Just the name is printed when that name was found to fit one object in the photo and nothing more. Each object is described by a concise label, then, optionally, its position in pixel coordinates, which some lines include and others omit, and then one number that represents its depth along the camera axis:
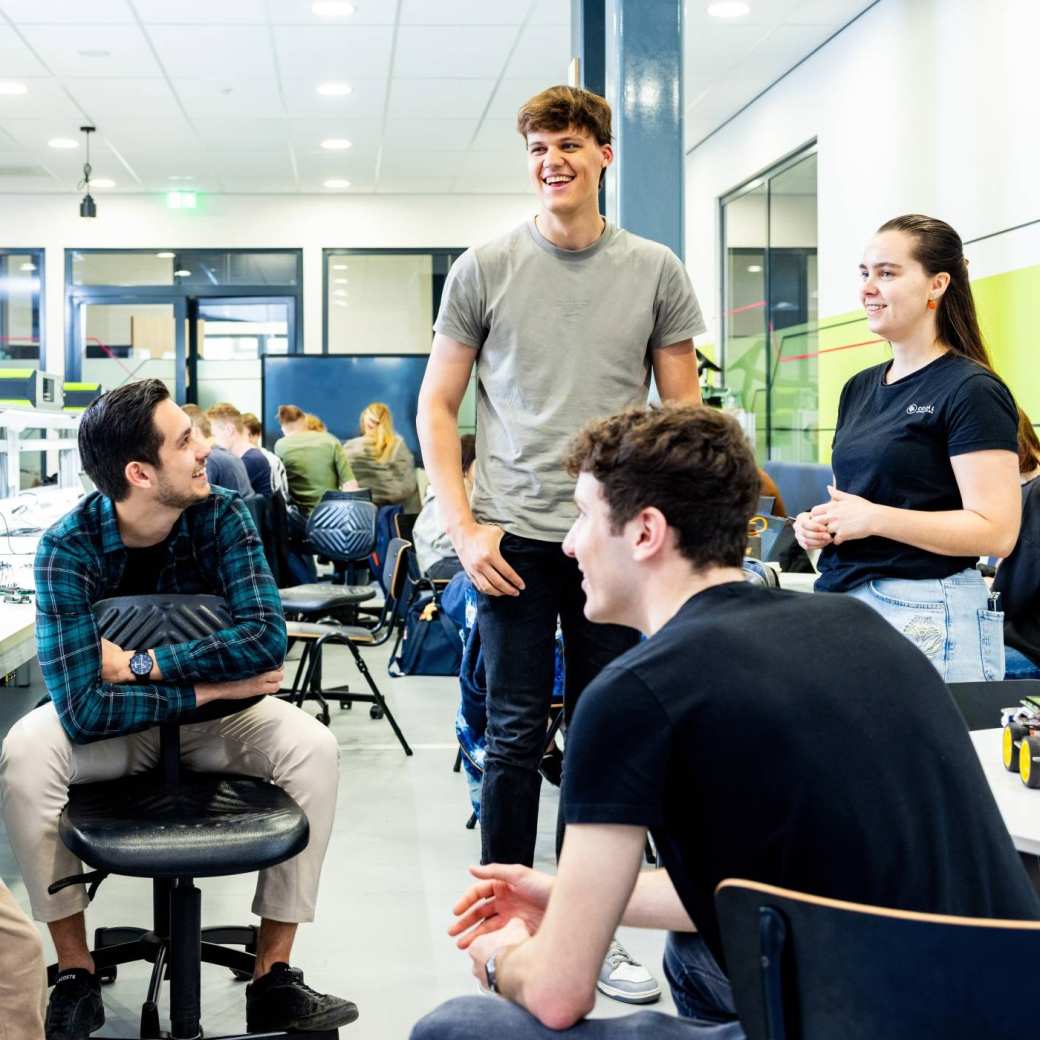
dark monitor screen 11.06
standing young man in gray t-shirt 2.35
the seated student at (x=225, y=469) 6.01
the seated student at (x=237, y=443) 7.42
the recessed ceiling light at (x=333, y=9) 6.67
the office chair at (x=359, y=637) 4.75
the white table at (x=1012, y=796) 1.29
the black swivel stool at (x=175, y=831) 1.99
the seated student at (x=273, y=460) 7.68
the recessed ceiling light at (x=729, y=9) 6.70
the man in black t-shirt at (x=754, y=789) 1.08
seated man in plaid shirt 2.19
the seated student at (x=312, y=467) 8.73
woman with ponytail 2.20
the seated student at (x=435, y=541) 5.10
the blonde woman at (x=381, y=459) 9.17
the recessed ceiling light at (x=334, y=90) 8.21
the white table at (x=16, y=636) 2.74
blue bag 5.02
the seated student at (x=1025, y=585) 3.52
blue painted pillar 4.34
